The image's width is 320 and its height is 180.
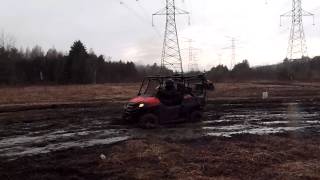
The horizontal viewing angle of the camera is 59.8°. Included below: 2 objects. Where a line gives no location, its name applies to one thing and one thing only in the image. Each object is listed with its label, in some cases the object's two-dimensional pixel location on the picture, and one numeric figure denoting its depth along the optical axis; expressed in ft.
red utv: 33.23
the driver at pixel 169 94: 33.71
